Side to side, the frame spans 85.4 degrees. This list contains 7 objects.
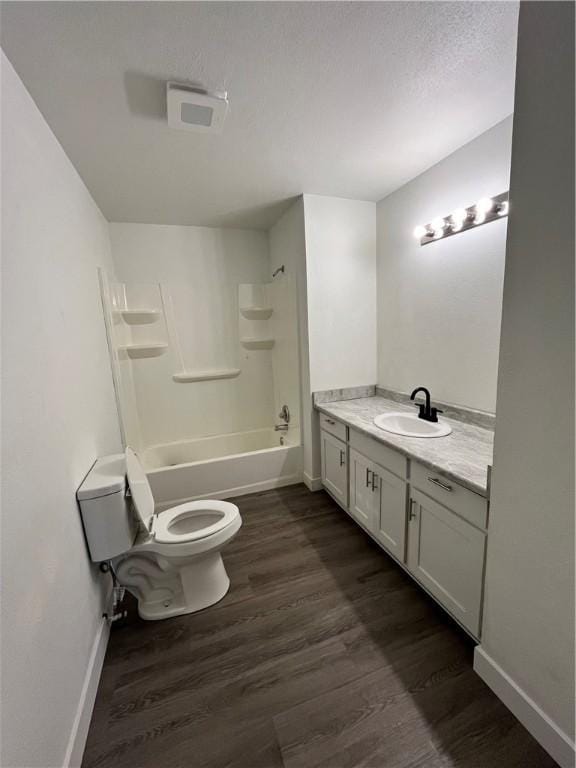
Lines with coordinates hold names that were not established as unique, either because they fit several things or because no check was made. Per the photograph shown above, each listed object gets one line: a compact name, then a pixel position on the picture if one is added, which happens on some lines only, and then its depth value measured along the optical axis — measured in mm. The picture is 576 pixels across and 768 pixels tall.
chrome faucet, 3143
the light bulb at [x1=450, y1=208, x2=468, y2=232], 1771
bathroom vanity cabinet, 1287
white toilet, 1410
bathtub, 2543
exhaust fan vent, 1246
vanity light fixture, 1609
